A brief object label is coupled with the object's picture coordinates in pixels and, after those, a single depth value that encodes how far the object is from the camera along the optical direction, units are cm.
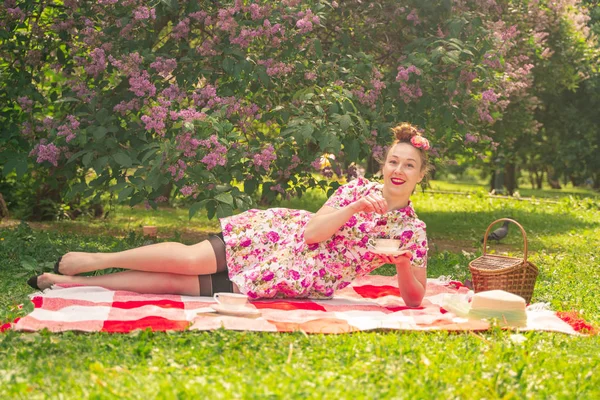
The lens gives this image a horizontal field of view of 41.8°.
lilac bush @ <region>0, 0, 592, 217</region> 598
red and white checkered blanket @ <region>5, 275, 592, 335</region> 369
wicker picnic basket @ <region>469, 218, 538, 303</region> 468
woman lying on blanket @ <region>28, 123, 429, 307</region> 455
